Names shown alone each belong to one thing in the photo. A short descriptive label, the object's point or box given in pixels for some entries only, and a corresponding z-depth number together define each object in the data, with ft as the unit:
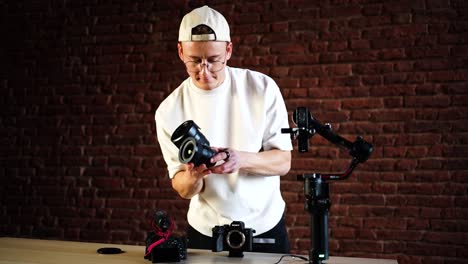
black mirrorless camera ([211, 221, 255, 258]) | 6.17
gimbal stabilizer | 5.51
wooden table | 6.01
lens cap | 6.65
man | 6.99
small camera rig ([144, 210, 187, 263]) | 6.01
